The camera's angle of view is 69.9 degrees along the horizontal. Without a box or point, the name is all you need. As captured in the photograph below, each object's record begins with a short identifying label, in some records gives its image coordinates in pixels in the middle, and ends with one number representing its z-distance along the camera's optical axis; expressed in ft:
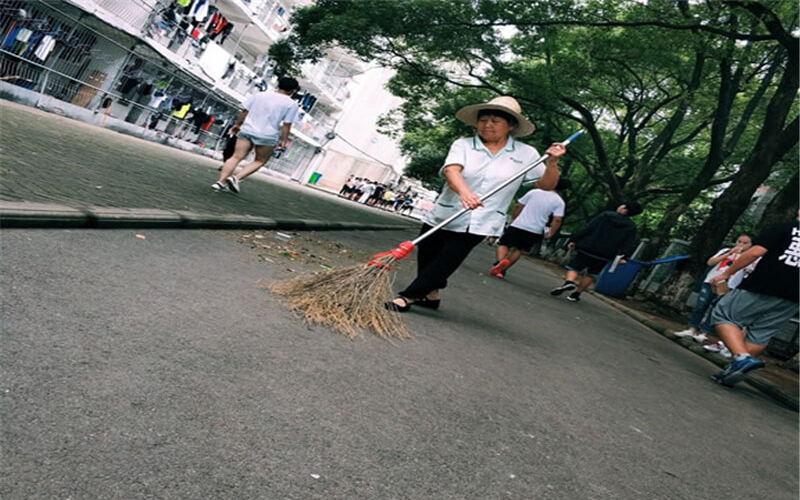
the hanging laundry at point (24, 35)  49.28
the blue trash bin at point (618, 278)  39.96
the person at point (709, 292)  26.30
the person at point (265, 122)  27.81
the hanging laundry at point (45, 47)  51.34
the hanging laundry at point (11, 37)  48.49
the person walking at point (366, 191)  131.85
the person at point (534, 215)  31.58
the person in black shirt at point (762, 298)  17.43
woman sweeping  15.15
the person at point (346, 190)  129.08
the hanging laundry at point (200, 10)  78.33
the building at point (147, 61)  51.42
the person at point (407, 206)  155.23
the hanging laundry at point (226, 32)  90.22
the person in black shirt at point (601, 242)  31.22
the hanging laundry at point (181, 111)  76.89
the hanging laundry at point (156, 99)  71.41
